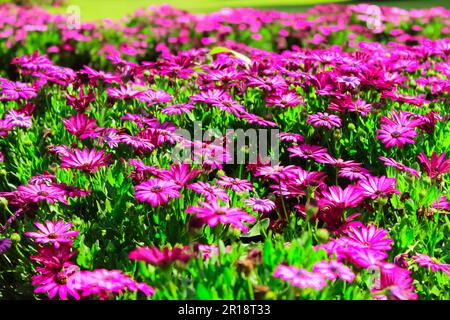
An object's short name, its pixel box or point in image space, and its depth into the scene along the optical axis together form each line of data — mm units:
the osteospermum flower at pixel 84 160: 2416
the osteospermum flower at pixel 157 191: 2070
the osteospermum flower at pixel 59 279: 1893
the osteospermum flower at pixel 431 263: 2023
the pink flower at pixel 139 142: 2562
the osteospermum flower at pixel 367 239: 1966
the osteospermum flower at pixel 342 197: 2137
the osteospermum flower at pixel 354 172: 2439
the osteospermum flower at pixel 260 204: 2301
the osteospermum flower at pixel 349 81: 2982
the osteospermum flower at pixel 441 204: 2330
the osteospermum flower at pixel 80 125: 2822
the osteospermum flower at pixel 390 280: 1741
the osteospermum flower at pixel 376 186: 2271
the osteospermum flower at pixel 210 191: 2161
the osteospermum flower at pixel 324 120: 2771
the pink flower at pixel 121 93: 3188
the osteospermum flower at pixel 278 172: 2414
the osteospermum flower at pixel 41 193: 2238
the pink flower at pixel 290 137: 2764
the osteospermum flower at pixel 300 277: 1537
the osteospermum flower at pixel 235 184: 2367
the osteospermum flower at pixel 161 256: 1603
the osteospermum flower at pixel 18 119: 3041
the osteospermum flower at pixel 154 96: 3070
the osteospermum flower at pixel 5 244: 2277
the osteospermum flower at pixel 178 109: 2859
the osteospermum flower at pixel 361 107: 2914
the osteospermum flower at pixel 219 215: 1828
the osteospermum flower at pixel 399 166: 2443
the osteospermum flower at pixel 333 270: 1656
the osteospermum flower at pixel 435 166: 2459
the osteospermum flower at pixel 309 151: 2631
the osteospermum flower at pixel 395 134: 2588
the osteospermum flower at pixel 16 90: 3288
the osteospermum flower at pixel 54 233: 2102
